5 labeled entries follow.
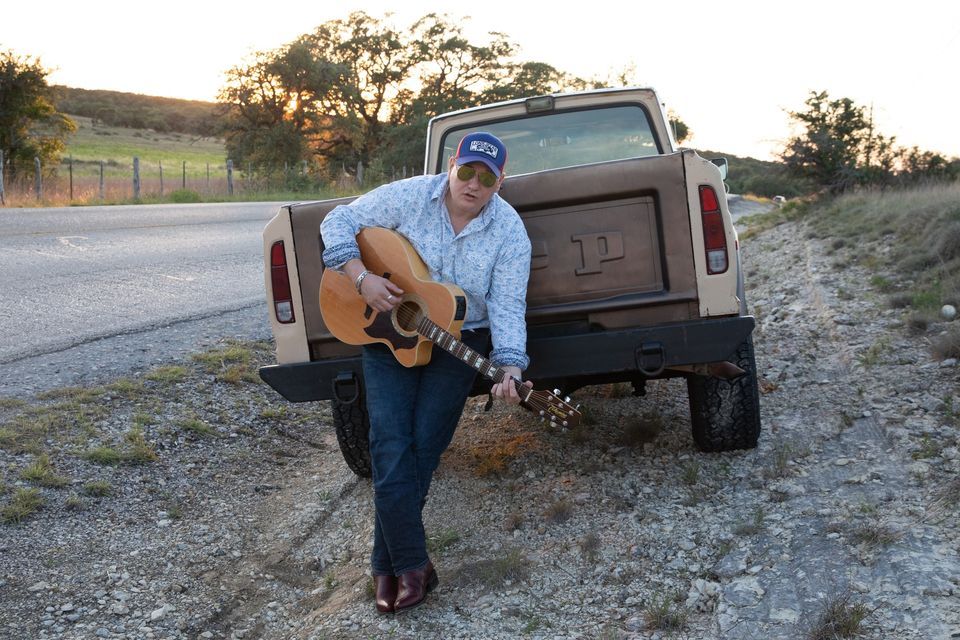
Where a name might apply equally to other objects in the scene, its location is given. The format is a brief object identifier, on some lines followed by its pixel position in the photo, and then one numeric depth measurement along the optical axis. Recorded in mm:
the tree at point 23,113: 28750
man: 3596
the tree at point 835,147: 20609
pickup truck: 4102
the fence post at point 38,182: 23697
